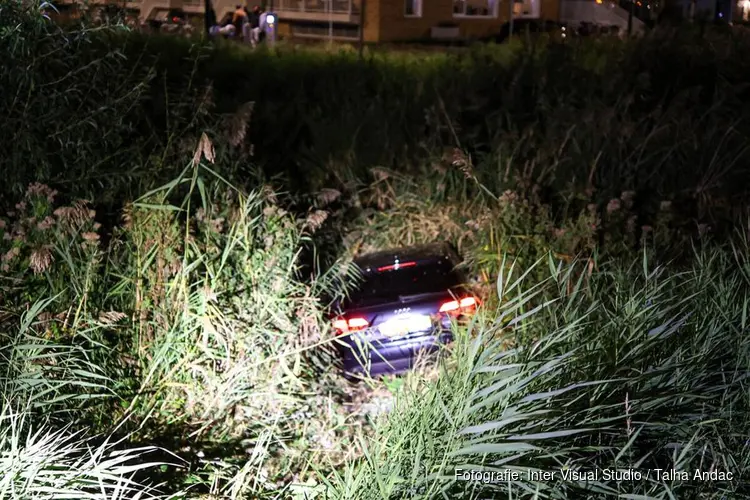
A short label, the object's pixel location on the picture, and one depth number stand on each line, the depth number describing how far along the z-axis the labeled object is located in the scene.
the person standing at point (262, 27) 22.68
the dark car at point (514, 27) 32.00
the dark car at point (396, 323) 7.81
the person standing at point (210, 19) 21.00
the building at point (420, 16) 37.34
